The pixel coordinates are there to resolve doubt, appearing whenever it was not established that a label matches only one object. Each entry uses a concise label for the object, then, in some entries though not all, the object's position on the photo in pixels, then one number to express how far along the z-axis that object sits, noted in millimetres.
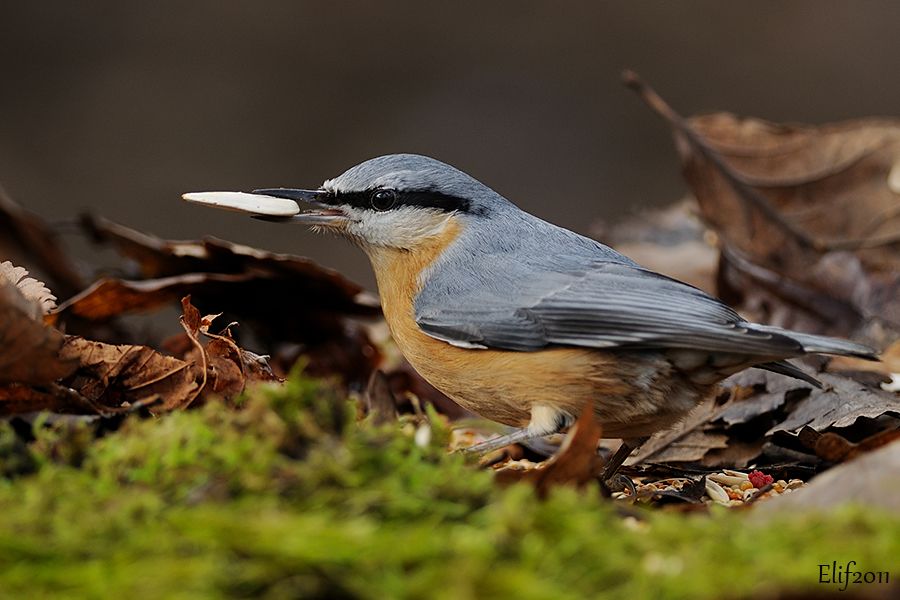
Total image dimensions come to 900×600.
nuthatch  5051
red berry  4961
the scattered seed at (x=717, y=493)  4603
